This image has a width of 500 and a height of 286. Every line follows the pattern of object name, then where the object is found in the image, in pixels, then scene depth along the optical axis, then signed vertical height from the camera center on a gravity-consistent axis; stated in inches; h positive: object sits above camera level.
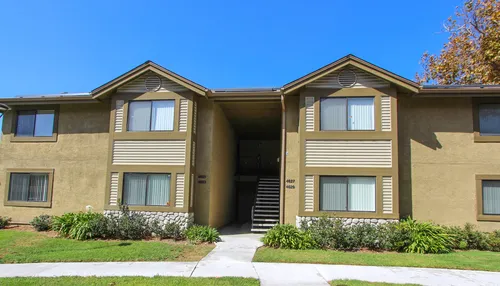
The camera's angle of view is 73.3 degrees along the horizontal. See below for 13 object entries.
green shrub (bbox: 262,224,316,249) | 424.5 -73.2
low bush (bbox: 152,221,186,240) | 471.2 -75.5
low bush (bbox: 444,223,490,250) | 434.9 -69.1
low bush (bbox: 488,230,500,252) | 432.1 -72.1
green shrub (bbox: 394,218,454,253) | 413.1 -66.7
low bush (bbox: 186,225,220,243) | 455.9 -76.7
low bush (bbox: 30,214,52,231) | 514.6 -75.2
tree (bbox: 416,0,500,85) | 784.9 +340.3
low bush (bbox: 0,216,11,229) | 534.4 -77.3
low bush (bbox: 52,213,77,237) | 469.7 -69.1
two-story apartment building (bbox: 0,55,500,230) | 477.1 +47.1
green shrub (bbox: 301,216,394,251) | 423.8 -68.5
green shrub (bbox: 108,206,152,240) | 465.7 -71.2
